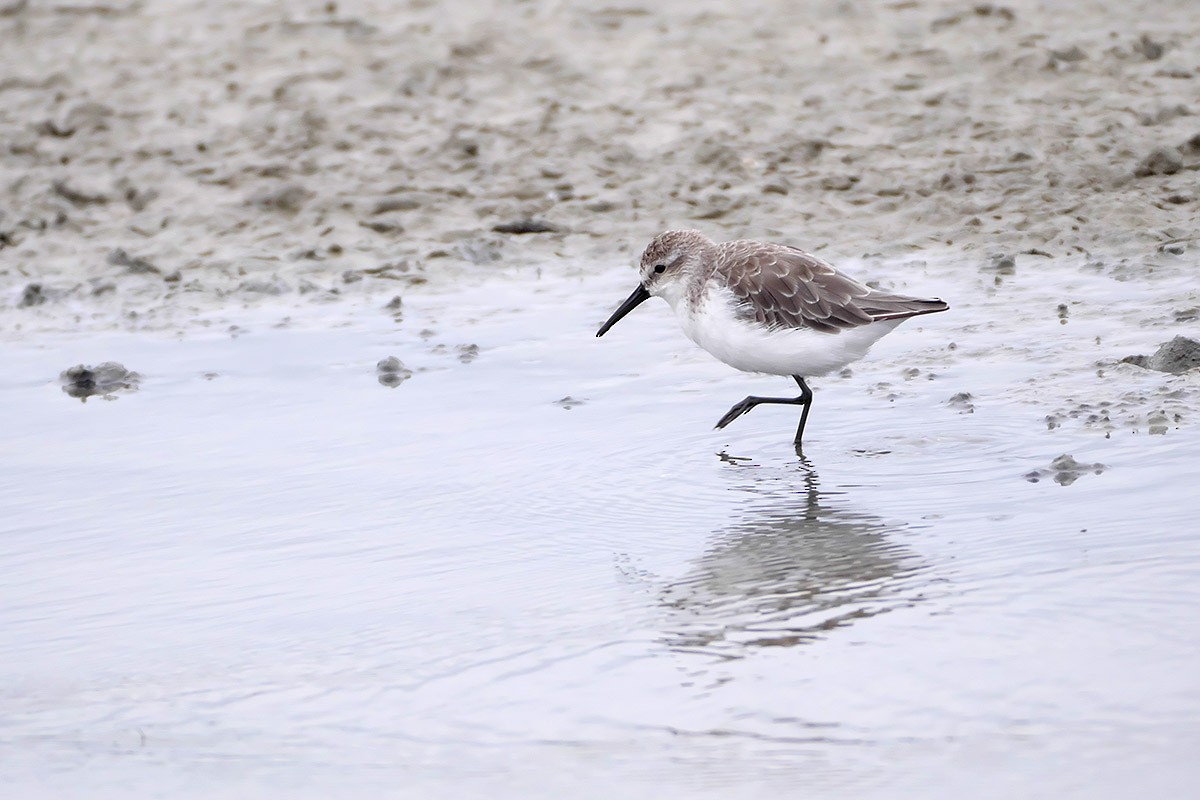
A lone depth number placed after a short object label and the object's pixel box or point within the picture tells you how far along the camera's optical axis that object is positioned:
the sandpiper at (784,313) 14.12
